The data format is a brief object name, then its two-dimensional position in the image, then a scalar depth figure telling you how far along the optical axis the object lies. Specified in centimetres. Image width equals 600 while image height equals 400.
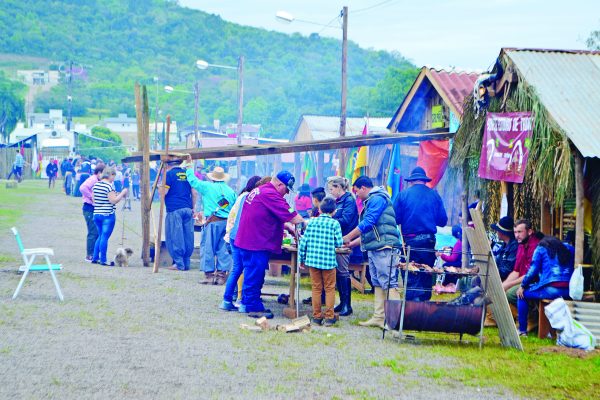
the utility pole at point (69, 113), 7976
